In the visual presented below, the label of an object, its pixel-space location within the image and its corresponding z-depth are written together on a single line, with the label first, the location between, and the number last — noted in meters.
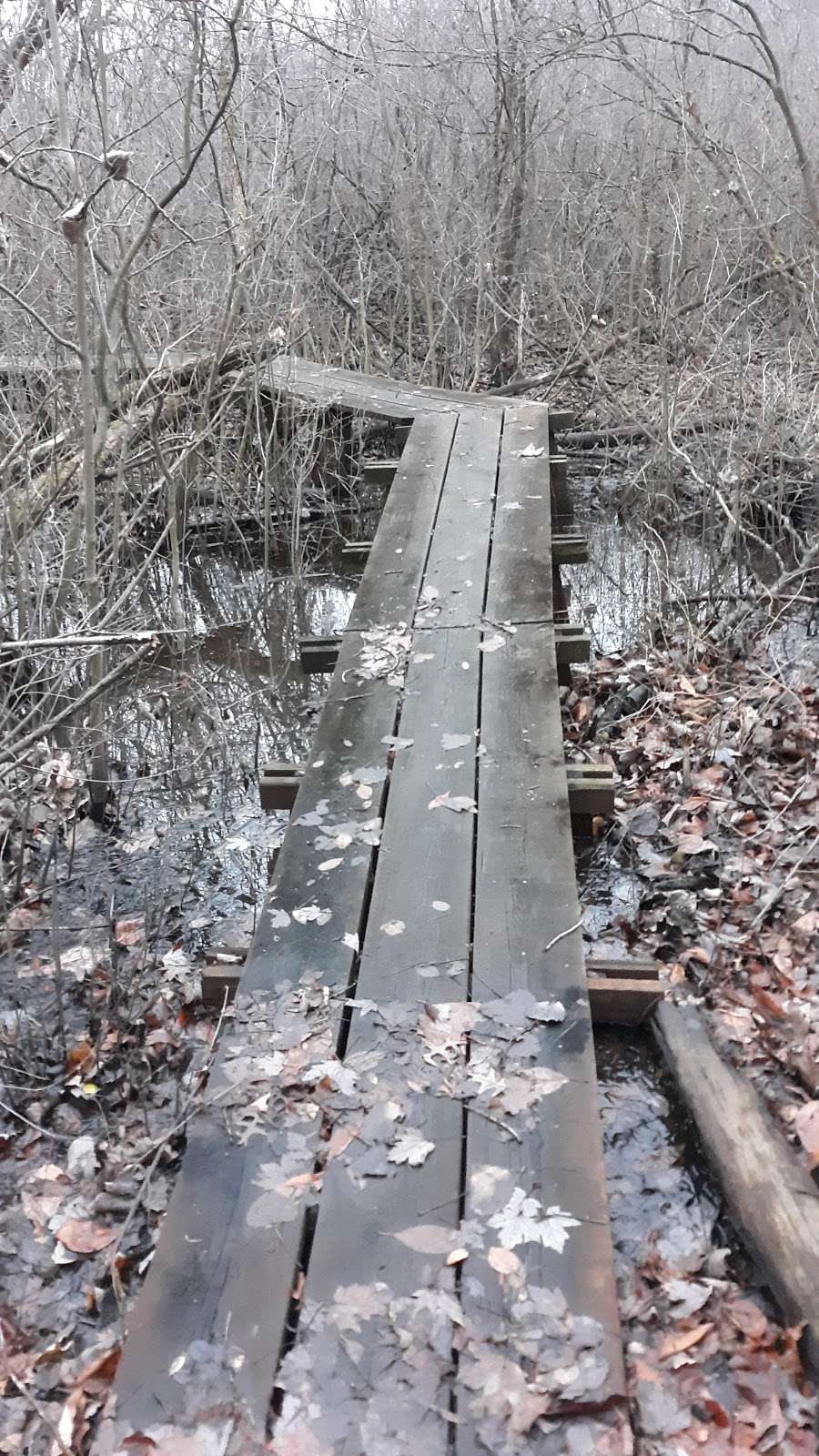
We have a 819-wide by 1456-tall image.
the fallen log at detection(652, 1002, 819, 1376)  2.30
